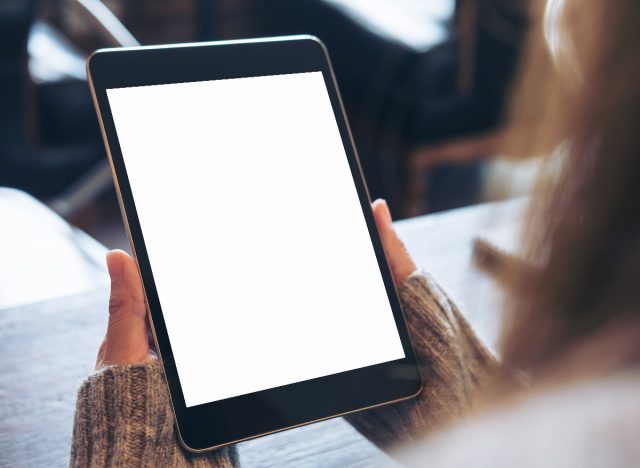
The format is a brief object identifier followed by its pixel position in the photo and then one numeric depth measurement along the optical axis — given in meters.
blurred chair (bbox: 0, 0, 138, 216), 1.55
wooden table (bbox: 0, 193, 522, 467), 0.47
